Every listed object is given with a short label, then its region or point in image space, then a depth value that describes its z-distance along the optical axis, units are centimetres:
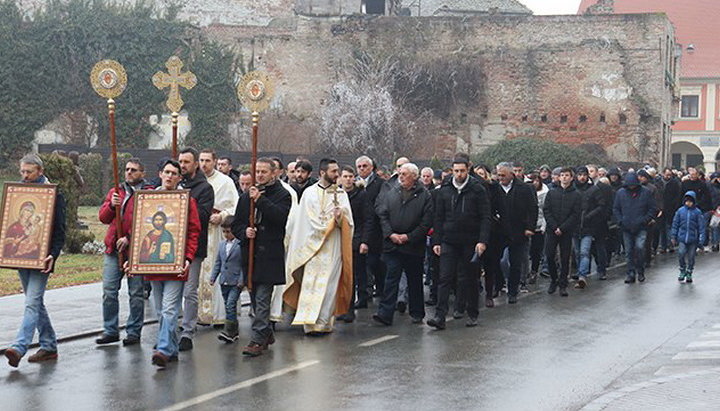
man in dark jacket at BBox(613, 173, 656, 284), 1998
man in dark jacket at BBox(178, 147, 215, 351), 1196
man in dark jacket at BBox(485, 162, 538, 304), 1652
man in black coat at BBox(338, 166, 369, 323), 1495
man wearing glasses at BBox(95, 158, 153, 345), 1209
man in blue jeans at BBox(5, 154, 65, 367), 1099
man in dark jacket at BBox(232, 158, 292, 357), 1182
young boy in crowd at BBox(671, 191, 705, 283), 2002
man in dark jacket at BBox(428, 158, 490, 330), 1409
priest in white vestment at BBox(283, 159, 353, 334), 1349
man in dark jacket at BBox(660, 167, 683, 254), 2658
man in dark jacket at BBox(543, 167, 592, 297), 1786
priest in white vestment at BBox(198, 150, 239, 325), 1369
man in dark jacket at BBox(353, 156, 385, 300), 1502
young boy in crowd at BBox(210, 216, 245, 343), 1279
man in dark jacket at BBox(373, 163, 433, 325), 1429
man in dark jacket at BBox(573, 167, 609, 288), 1914
